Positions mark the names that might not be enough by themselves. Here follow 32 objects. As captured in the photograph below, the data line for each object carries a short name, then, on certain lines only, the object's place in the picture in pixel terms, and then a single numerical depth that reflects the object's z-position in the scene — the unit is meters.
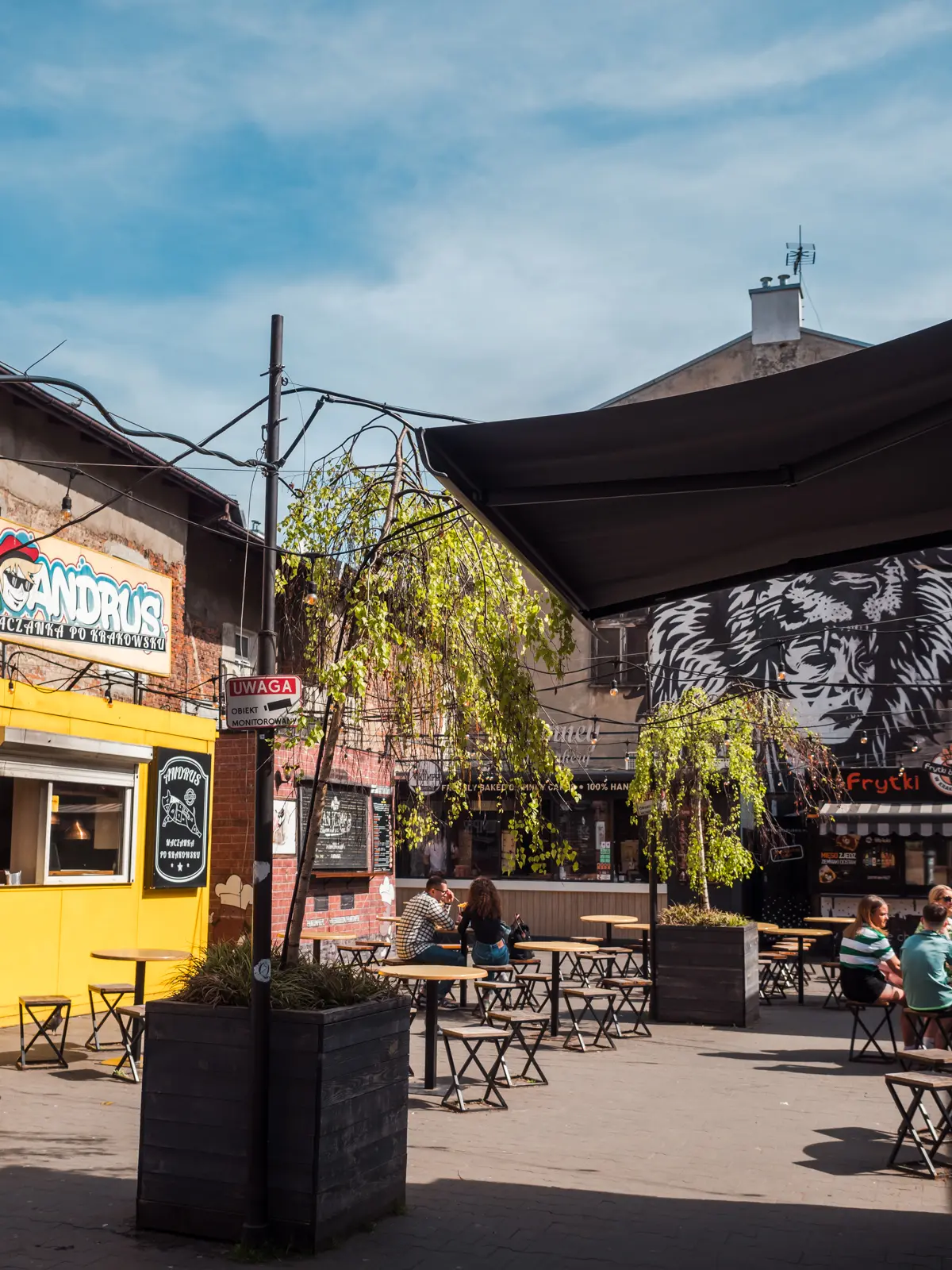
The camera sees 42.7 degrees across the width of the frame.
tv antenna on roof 29.12
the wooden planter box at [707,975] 13.64
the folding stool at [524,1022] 9.77
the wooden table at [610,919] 16.77
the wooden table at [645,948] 16.44
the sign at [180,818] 14.74
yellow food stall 12.57
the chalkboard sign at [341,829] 16.88
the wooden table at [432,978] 9.41
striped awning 20.89
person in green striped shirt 11.46
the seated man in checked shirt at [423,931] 12.48
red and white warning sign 6.14
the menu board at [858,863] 22.45
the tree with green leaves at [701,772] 15.55
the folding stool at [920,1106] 7.29
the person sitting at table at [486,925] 13.12
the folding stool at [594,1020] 12.30
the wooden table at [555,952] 12.53
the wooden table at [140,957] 10.29
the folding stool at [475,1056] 9.01
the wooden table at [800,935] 16.05
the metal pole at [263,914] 5.59
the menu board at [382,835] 18.97
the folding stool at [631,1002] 12.54
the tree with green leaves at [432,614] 7.51
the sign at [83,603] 13.10
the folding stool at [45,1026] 10.15
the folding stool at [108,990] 10.45
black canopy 4.21
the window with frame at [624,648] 27.42
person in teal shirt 9.57
